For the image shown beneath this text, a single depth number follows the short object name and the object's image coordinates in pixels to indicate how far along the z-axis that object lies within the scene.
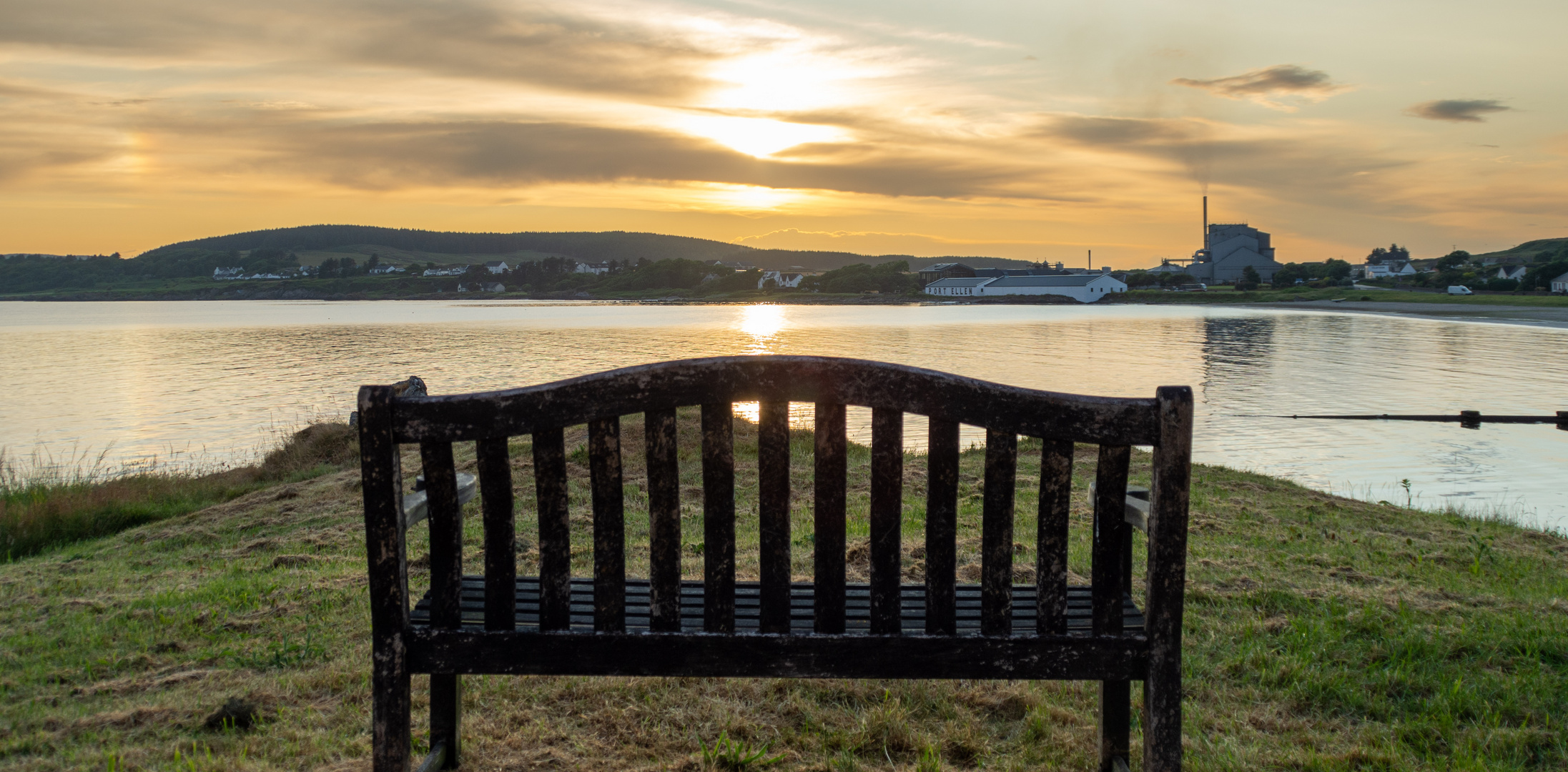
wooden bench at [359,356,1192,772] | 2.42
